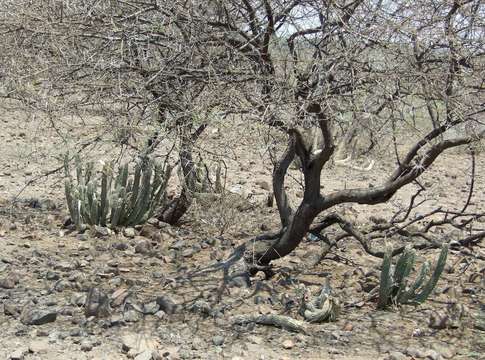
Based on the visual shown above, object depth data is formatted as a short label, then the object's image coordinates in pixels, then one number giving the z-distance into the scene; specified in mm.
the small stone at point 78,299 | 4836
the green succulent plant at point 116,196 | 7242
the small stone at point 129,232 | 7211
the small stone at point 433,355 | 4012
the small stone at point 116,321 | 4457
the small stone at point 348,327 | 4457
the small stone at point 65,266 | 5740
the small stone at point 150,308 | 4656
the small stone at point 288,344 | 4168
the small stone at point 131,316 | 4527
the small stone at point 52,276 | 5457
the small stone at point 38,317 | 4453
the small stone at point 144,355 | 3942
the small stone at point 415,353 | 4051
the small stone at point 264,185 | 10742
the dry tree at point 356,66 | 4445
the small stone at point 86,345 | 4078
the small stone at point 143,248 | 6520
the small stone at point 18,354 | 3961
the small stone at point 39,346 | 4066
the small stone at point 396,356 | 3988
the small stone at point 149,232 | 7270
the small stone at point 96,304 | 4543
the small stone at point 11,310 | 4613
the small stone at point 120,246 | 6578
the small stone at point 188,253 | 6508
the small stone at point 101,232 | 7041
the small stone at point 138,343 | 4062
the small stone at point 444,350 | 4105
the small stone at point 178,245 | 6832
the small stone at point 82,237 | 6898
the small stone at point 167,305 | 4672
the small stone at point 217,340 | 4211
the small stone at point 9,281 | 5180
